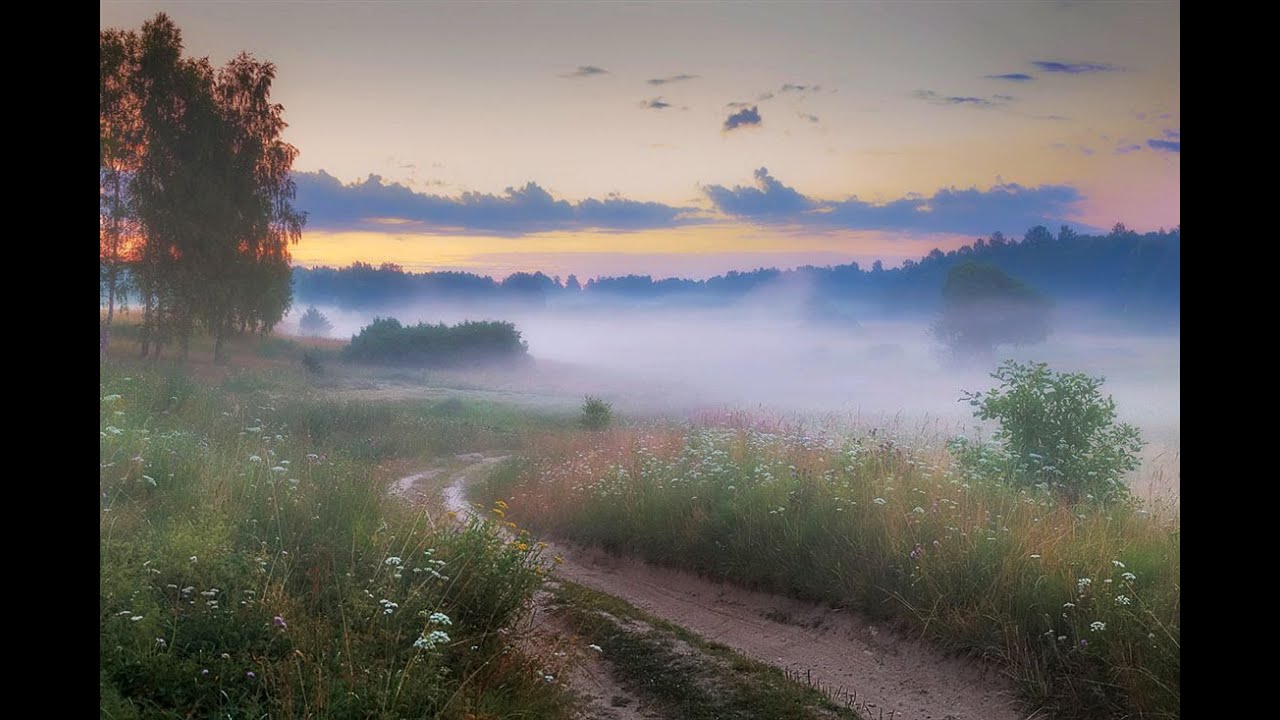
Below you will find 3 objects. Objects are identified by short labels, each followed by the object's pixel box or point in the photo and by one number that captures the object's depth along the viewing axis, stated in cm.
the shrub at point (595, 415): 2000
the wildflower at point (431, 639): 474
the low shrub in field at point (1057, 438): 1099
